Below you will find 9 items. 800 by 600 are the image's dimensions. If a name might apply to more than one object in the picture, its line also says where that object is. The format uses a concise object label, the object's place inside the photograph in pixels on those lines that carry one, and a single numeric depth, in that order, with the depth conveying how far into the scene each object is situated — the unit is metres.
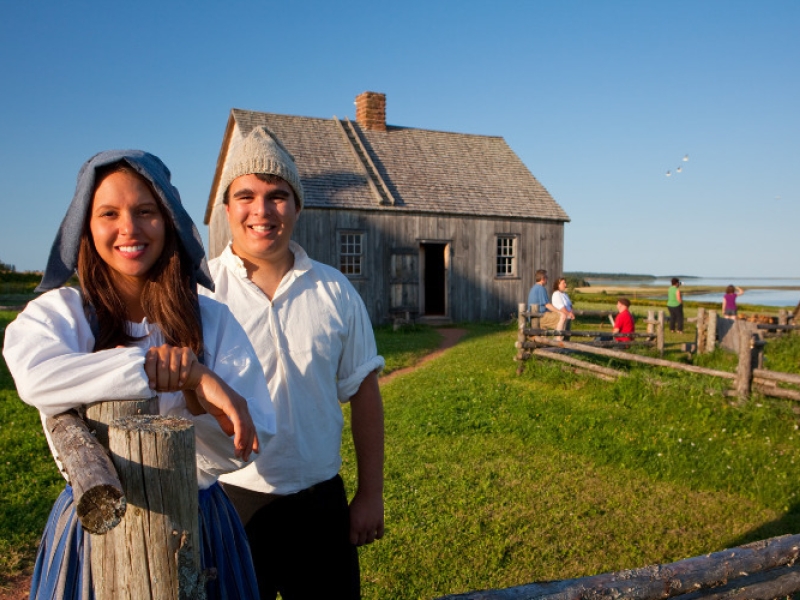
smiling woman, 1.59
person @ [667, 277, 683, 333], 19.16
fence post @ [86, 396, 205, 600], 1.39
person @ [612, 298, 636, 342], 13.88
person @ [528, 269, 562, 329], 14.21
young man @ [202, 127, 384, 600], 2.37
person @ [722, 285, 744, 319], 19.91
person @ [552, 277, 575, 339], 14.27
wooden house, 18.69
